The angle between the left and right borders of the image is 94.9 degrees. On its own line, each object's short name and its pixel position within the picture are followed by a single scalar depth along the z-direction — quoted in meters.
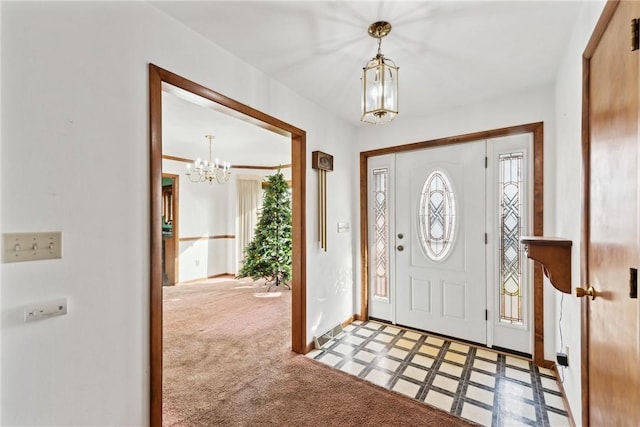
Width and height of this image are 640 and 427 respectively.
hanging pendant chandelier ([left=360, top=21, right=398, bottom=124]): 1.56
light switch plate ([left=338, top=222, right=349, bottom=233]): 3.29
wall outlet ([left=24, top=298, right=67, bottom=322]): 1.17
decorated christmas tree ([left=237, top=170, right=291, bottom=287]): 5.20
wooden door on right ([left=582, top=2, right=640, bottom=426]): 0.95
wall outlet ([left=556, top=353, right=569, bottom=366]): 1.93
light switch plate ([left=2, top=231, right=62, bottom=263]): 1.14
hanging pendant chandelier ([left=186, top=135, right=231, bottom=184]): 4.48
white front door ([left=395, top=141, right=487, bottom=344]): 2.90
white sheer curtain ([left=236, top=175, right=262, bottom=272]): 6.22
